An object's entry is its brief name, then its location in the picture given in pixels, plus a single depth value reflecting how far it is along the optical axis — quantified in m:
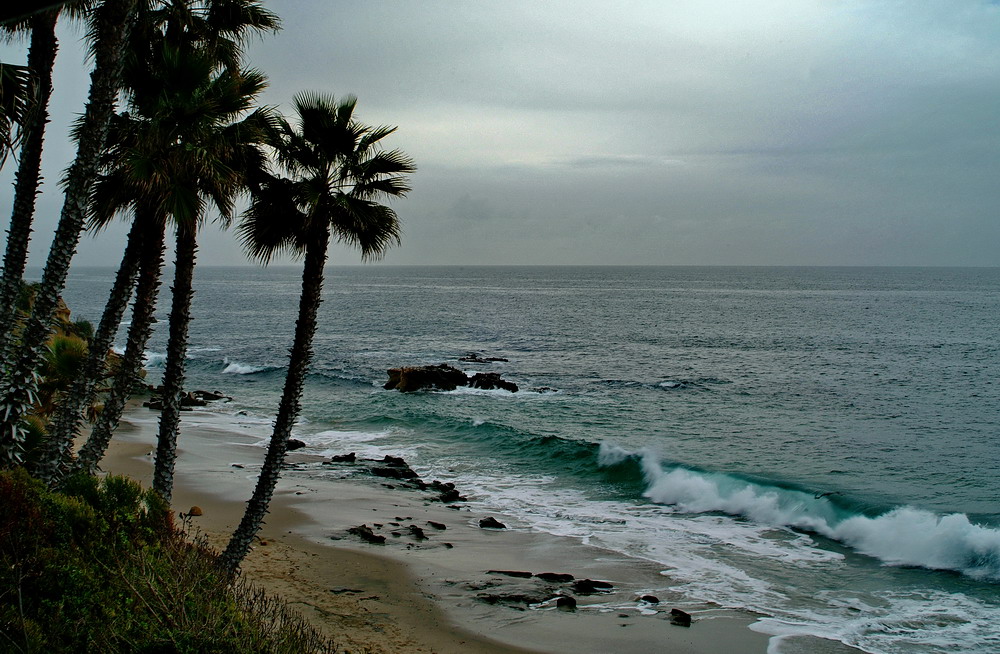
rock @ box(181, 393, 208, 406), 40.78
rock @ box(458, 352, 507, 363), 58.24
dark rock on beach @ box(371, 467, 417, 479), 26.95
